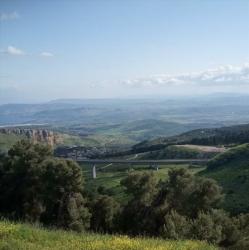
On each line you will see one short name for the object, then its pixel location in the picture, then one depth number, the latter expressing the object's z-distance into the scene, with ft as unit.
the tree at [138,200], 185.98
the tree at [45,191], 194.70
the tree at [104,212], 197.93
